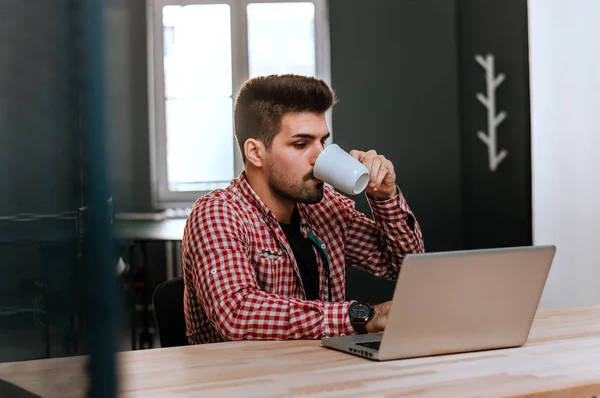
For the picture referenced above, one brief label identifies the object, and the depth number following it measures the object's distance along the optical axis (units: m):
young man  1.38
